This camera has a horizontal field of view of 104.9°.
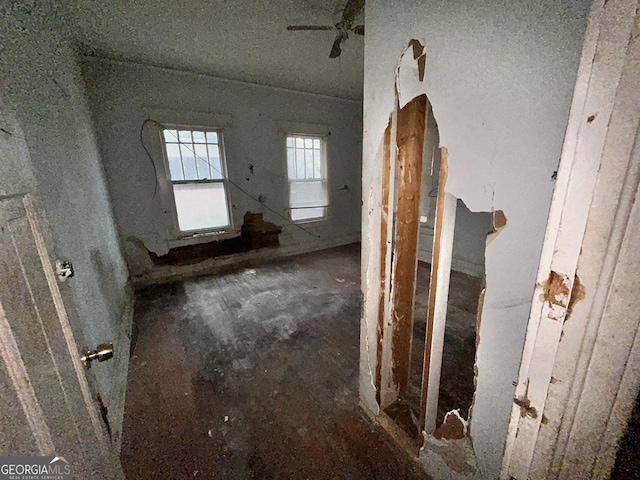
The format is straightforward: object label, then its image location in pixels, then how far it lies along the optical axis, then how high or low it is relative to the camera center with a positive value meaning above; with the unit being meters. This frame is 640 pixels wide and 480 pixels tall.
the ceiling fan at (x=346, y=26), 1.85 +1.22
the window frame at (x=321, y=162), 4.24 +0.22
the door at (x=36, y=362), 0.44 -0.37
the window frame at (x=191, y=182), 3.31 -0.06
